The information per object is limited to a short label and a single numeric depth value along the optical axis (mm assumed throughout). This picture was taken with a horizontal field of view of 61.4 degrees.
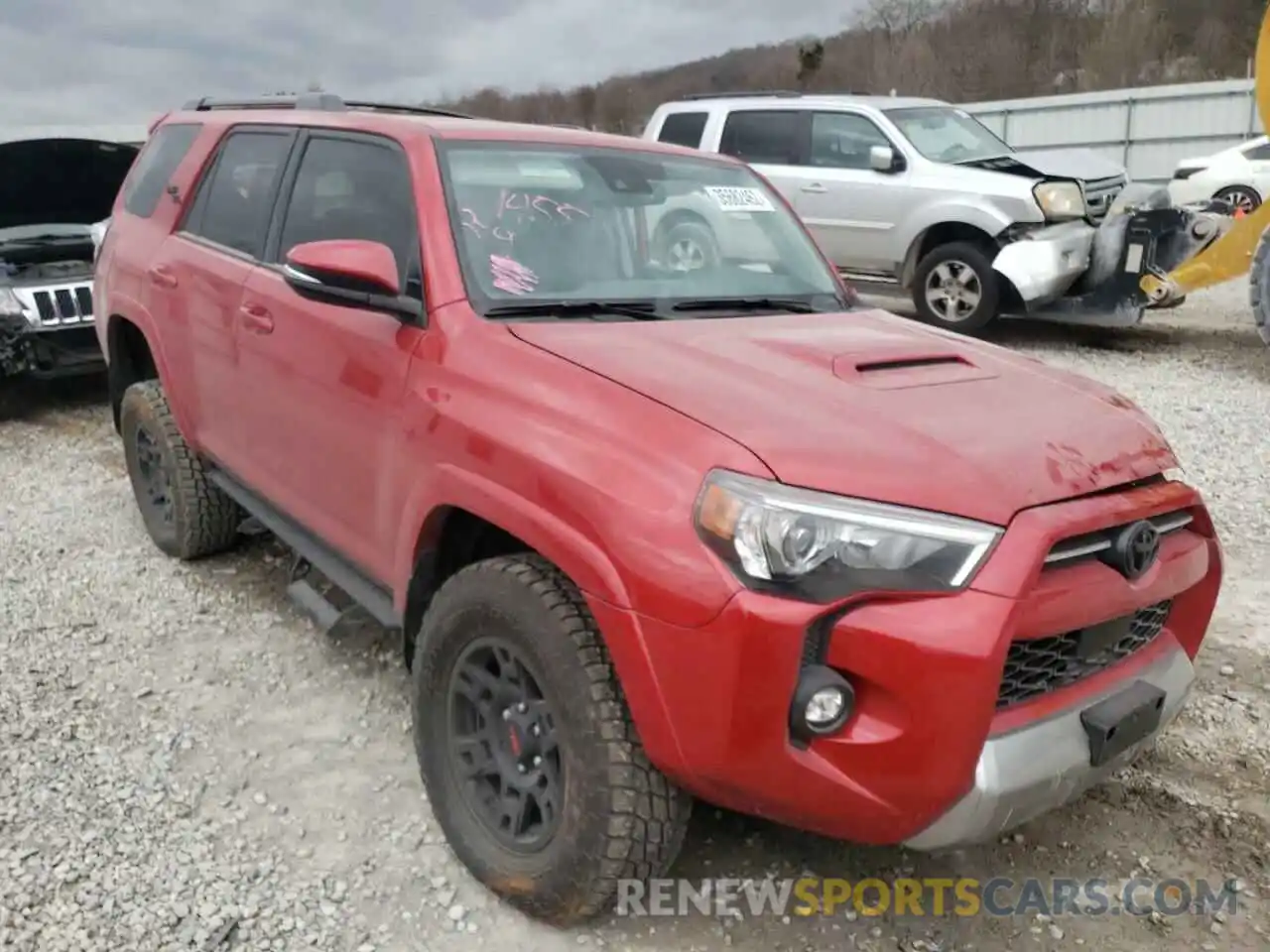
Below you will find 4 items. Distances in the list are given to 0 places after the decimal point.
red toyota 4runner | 2037
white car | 15688
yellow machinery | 8219
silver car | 8672
